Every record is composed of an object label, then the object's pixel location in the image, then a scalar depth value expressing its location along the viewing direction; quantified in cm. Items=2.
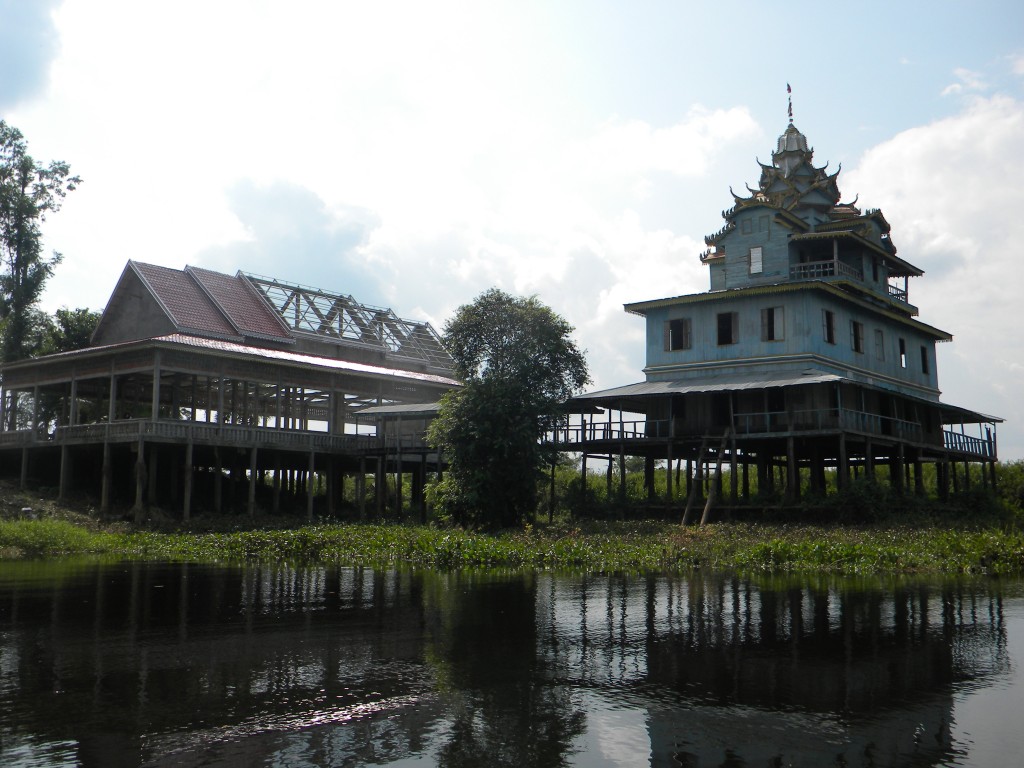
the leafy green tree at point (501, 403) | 3469
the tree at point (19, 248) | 4891
